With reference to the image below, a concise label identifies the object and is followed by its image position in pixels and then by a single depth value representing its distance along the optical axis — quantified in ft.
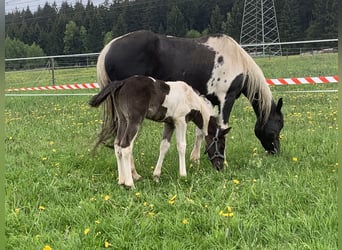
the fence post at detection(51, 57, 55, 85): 49.52
